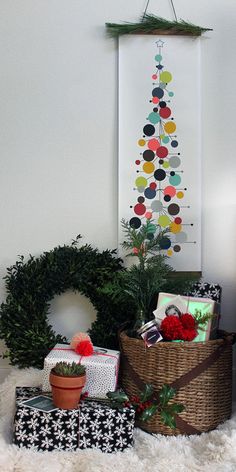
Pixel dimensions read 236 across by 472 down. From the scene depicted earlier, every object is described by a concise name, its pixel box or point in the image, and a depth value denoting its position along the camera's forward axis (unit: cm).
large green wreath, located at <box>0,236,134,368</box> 229
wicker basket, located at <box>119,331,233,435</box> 195
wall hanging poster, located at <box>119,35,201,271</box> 245
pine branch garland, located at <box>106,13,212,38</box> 243
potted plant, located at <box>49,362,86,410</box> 180
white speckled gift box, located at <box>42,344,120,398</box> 197
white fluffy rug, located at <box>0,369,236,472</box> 170
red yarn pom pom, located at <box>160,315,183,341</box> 196
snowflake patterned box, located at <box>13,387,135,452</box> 179
